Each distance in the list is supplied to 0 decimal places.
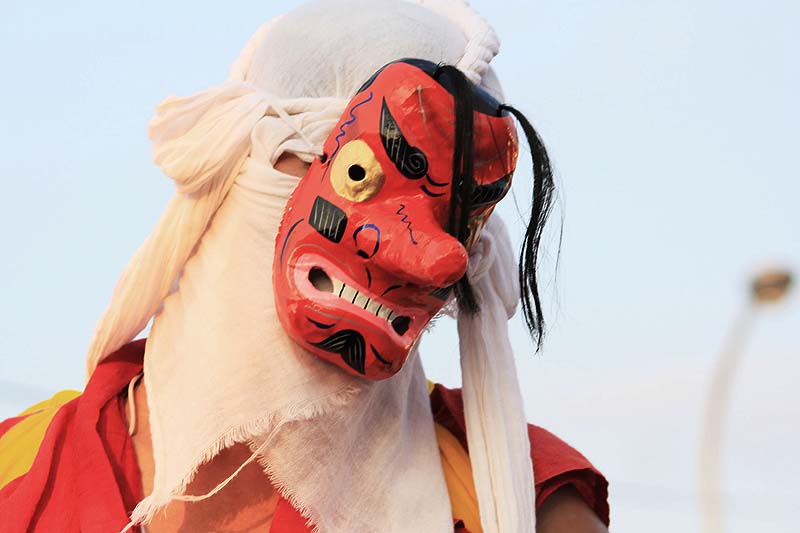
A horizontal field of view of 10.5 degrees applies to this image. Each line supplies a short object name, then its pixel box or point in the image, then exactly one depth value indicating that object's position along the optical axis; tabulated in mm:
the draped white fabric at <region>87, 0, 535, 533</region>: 2928
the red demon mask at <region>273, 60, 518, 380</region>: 2885
